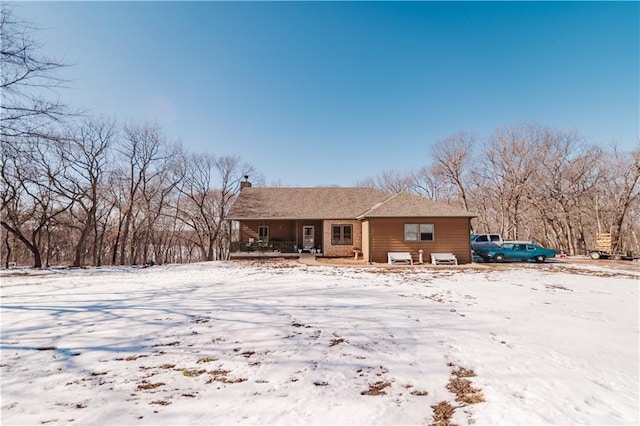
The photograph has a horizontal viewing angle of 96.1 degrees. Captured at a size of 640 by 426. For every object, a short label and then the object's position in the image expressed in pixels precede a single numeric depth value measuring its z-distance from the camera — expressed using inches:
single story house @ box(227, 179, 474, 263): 682.2
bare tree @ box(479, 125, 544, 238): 1158.3
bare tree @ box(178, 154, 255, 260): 1285.7
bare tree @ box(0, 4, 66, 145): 331.3
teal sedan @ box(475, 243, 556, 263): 715.4
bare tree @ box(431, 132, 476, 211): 1359.5
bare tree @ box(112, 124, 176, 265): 1045.2
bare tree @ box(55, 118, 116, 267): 860.6
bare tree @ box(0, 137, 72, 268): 734.4
